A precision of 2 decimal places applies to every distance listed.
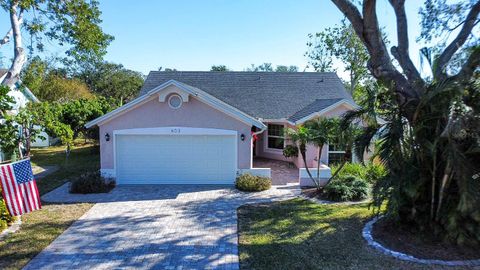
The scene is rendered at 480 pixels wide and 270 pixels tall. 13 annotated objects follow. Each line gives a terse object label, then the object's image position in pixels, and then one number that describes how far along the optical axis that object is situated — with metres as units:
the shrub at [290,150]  15.91
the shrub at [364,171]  14.68
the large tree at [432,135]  7.18
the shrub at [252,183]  13.98
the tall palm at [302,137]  13.14
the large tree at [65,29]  12.75
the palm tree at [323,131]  12.94
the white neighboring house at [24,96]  25.73
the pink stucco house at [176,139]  14.75
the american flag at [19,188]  10.01
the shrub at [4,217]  9.59
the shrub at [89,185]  13.73
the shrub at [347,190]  12.48
